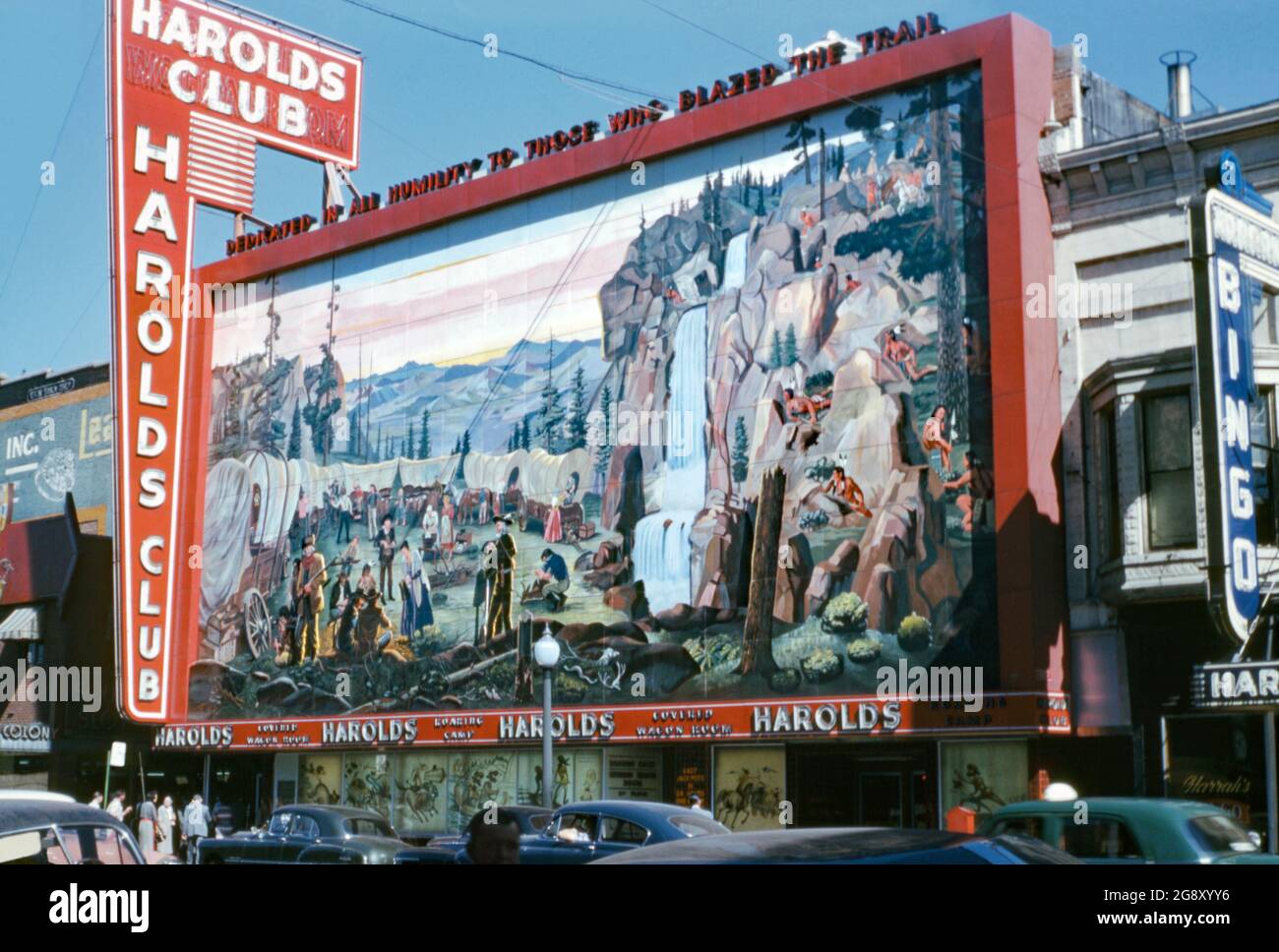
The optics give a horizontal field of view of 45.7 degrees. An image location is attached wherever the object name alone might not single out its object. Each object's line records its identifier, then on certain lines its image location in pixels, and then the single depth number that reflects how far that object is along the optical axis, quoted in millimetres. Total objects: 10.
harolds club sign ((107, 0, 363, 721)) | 40812
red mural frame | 26859
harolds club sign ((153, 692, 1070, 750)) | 26609
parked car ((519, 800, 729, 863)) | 17984
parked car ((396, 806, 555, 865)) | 19516
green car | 14156
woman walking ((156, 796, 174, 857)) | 35688
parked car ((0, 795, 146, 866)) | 10008
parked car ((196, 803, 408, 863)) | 21109
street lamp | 24312
